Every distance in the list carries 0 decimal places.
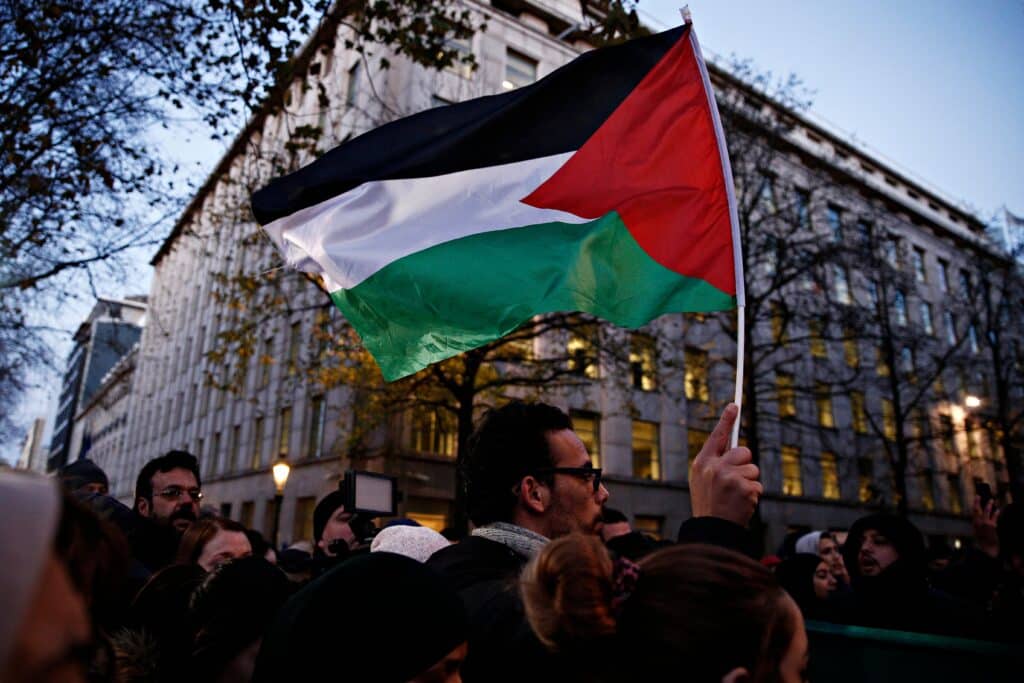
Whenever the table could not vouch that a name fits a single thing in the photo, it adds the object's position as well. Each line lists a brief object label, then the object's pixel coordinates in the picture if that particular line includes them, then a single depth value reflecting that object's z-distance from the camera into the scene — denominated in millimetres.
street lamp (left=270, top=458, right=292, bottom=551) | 16703
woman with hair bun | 1591
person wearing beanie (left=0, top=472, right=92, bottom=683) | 824
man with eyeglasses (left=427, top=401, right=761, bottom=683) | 2020
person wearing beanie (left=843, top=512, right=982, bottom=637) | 3807
